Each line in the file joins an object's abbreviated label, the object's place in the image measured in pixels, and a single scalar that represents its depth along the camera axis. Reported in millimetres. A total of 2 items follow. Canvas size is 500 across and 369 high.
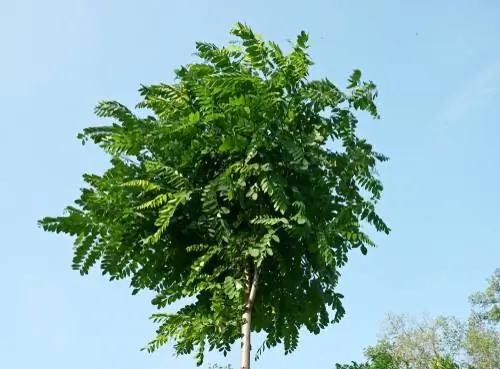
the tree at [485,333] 33844
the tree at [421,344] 35094
